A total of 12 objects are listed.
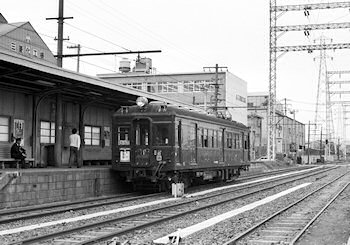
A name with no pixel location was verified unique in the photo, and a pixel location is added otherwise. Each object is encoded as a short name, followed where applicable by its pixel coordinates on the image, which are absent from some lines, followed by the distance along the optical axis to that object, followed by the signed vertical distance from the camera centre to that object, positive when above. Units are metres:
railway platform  13.62 -1.14
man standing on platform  18.17 +0.18
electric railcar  17.81 +0.15
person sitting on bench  16.70 -0.07
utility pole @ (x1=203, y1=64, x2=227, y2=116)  43.10 +5.37
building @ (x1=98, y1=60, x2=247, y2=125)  63.09 +8.28
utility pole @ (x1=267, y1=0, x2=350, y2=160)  40.59 +9.24
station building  14.44 +0.99
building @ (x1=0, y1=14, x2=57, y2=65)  47.53 +10.77
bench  16.78 -0.41
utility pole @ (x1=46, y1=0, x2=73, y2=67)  21.62 +5.05
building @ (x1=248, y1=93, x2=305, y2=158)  76.49 +3.86
